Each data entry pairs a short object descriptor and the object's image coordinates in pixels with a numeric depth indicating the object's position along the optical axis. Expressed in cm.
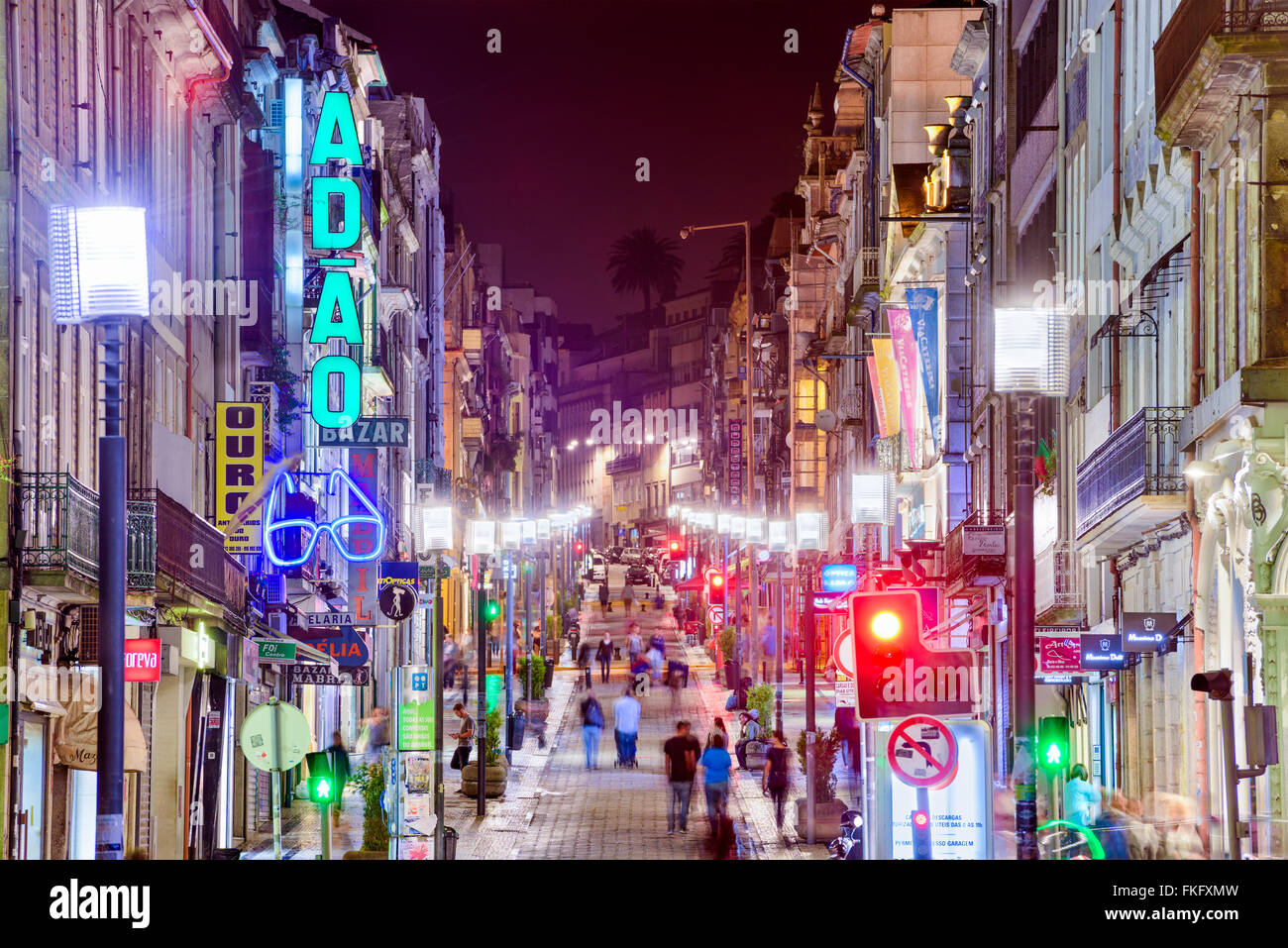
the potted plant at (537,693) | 5112
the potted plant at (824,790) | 3141
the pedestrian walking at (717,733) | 3142
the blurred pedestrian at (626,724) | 4062
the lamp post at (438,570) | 2561
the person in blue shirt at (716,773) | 3022
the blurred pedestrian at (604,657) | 6266
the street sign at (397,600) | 2984
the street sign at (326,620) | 4147
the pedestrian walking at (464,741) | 3997
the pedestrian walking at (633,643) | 6306
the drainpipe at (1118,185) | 3091
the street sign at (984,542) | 4006
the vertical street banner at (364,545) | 4356
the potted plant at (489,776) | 3709
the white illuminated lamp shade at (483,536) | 4366
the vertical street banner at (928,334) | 4841
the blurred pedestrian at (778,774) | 3294
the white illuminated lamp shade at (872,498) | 4950
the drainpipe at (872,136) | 6419
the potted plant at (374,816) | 2725
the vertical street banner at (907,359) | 4894
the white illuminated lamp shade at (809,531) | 5384
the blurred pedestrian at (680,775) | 3153
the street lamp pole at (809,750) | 2989
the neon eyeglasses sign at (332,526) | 3519
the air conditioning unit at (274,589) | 3719
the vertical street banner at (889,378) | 5191
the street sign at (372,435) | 4238
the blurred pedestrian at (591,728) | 4291
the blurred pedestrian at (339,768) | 3262
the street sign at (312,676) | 3456
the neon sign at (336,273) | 4134
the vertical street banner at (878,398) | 5319
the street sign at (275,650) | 3441
